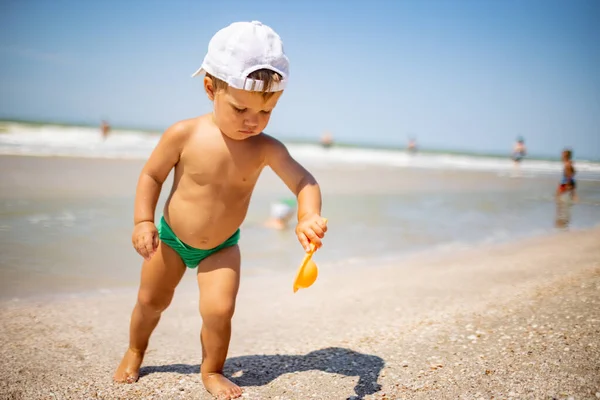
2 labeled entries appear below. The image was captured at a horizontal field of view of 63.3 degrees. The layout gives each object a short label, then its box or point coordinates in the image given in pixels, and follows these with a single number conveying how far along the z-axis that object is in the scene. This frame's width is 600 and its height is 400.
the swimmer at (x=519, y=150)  24.20
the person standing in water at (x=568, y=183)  11.87
